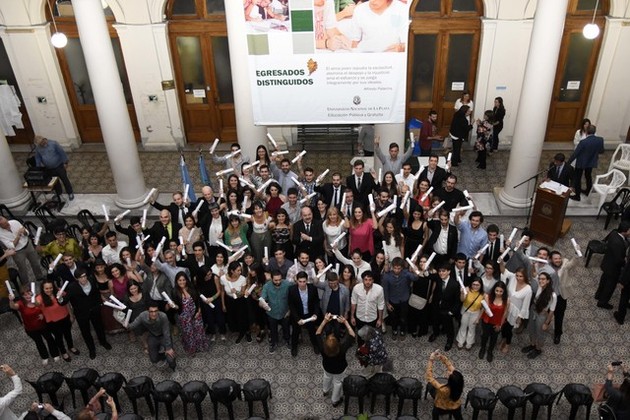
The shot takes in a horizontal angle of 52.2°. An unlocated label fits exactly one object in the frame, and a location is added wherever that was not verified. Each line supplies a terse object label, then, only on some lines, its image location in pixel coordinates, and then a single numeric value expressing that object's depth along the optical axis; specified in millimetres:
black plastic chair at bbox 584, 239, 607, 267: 10250
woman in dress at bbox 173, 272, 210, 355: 8297
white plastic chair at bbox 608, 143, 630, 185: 12031
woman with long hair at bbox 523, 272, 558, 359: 7984
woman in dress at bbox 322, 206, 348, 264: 8992
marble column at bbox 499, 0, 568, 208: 9977
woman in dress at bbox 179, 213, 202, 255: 9172
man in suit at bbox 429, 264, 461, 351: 8164
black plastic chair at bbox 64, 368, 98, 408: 8031
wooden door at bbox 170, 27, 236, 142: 13672
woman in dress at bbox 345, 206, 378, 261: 8945
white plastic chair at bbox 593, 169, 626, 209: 11492
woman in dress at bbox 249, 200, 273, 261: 9079
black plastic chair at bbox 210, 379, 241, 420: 7688
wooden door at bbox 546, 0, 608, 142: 12914
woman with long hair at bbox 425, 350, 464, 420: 6805
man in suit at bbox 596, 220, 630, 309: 8875
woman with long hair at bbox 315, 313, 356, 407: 7207
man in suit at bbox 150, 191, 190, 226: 9492
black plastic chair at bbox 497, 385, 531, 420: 7496
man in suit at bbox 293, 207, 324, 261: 8961
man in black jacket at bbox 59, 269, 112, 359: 8352
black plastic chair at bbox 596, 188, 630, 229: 11156
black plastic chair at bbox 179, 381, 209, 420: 7727
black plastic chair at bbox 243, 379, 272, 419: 7703
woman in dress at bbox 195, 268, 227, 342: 8562
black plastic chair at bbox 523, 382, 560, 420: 7520
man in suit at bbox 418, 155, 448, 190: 10051
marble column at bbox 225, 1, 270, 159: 9867
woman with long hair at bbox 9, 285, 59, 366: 8240
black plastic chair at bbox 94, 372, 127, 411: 7949
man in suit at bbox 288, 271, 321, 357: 8150
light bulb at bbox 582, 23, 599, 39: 11102
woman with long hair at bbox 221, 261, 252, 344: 8352
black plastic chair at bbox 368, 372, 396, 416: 7715
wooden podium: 10484
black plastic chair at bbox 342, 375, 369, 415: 7711
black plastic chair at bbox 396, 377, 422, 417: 7652
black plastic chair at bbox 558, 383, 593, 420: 7461
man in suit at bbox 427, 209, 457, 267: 8805
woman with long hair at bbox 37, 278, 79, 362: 8195
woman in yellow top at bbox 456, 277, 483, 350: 8133
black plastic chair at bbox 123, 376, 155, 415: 7871
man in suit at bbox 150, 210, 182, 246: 9281
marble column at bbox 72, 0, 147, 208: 10430
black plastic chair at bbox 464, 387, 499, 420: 7484
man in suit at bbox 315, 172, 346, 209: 9766
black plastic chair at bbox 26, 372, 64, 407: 8000
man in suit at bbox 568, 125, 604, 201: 11289
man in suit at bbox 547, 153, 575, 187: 10834
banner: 9148
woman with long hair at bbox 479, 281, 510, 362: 7961
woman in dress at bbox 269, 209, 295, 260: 9070
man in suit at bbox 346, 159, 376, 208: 9984
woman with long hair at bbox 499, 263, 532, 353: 7988
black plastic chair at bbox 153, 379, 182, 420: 7766
